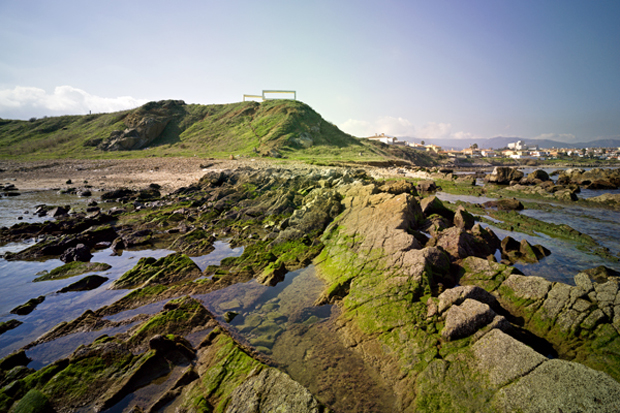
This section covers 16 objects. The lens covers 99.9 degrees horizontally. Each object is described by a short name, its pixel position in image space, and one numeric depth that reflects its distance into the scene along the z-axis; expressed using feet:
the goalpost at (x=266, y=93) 372.79
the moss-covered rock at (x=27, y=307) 28.89
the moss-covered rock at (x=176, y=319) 24.07
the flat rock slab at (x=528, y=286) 23.31
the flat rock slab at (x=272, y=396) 15.17
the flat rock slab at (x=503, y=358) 15.84
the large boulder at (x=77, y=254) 42.09
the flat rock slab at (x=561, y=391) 13.51
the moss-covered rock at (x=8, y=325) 25.91
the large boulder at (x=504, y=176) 131.95
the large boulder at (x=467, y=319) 19.38
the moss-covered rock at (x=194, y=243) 45.80
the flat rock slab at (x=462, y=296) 22.03
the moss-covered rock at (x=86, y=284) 33.58
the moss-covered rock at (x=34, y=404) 16.65
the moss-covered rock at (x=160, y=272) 34.30
